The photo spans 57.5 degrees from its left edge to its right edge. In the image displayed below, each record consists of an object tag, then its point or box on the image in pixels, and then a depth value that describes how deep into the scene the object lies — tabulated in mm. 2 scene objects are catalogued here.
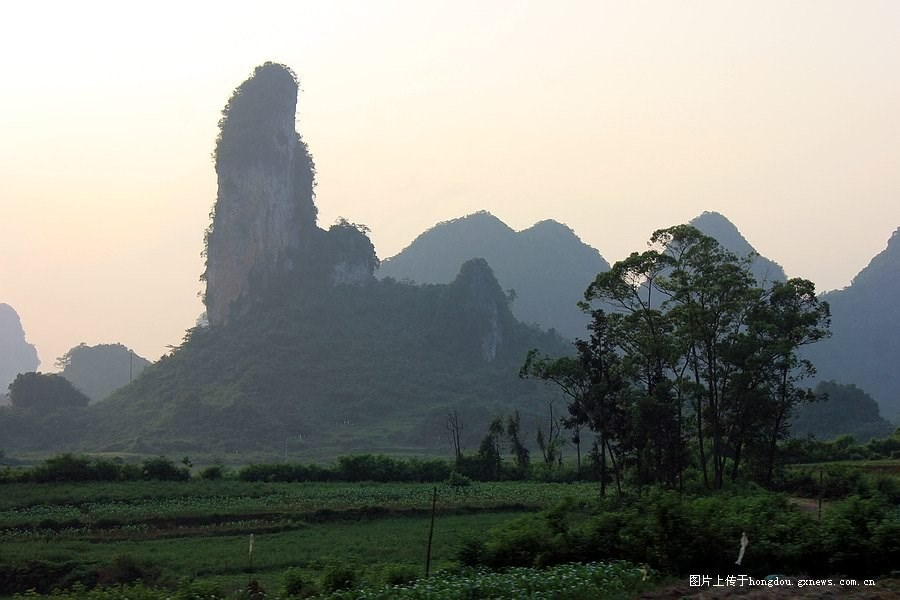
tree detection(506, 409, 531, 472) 55281
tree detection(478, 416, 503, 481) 53594
